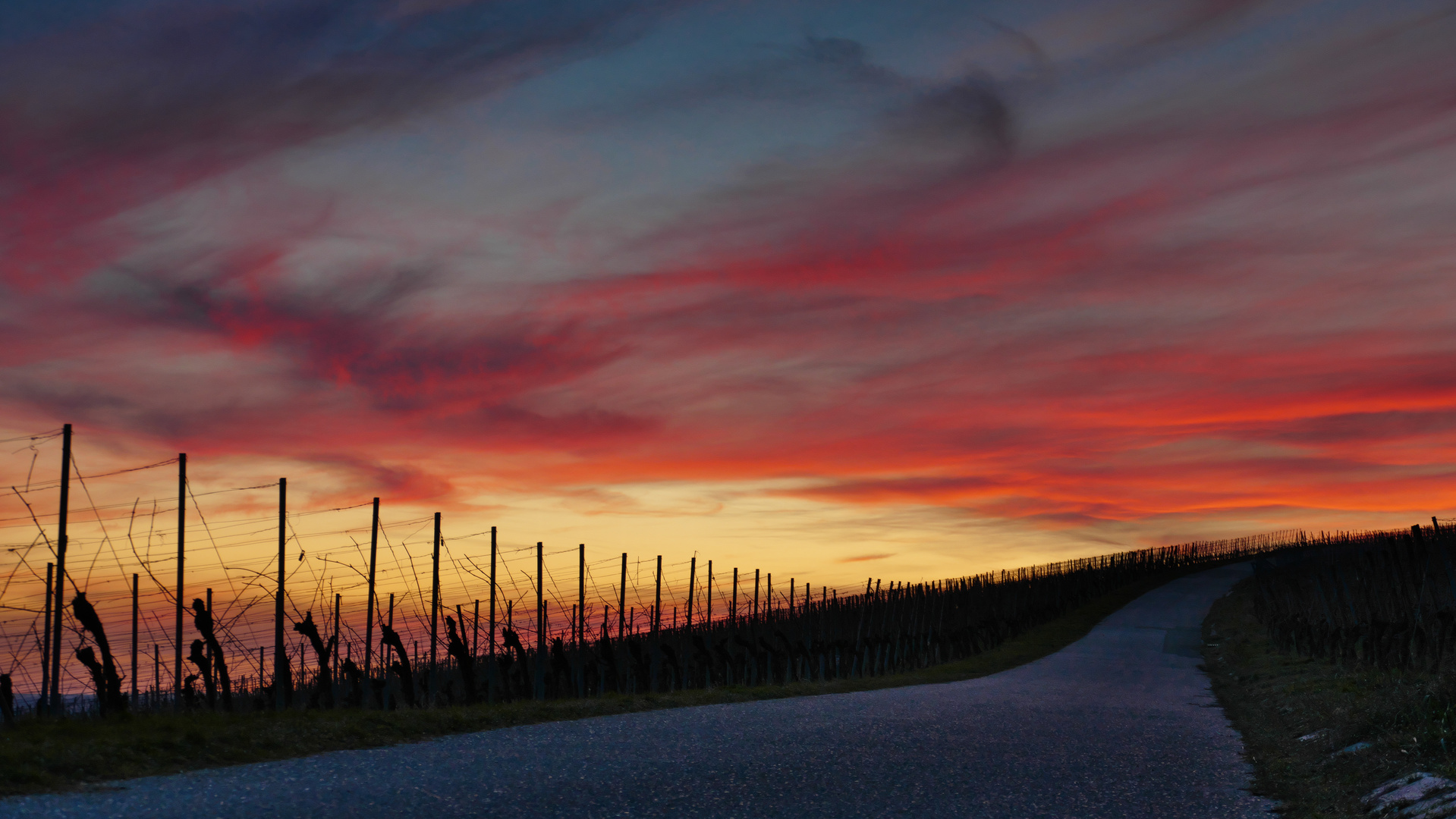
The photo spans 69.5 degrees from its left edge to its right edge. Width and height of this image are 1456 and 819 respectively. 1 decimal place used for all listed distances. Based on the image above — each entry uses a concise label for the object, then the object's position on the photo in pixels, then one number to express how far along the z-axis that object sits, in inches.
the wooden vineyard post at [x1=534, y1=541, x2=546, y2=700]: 1008.9
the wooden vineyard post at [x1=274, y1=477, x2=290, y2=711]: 776.9
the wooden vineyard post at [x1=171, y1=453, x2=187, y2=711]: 805.9
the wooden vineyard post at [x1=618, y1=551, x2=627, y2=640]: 1338.6
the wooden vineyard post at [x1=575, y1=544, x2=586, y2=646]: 1227.2
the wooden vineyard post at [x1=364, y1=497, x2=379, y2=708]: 1036.5
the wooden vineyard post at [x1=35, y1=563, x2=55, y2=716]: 1022.8
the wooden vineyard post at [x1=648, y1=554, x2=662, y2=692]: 1413.3
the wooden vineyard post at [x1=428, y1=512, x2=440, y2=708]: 1071.6
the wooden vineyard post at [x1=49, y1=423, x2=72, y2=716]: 707.9
